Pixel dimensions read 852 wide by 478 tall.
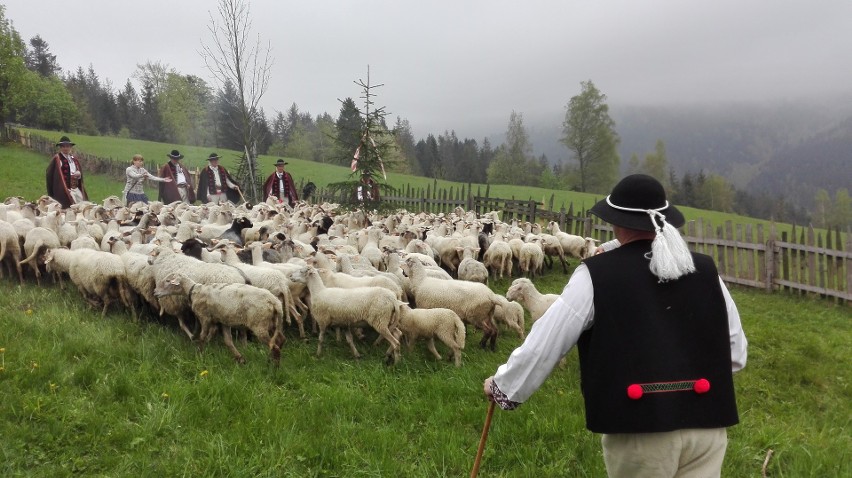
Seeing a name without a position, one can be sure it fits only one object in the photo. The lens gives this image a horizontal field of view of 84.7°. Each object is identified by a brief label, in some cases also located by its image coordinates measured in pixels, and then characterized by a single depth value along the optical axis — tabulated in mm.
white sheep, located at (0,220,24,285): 7688
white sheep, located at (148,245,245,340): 5844
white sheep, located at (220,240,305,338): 6195
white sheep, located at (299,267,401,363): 5695
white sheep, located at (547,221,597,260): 12469
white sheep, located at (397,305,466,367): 5750
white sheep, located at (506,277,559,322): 6648
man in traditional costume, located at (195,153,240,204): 16781
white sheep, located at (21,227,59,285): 7777
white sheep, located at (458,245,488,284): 8688
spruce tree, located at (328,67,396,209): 12753
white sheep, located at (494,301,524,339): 6742
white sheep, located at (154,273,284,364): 5312
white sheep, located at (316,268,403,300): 6672
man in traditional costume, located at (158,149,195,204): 16375
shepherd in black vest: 2109
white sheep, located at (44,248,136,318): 6504
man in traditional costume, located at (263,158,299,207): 18938
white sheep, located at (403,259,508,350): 6430
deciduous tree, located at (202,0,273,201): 19750
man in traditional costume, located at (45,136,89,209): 13258
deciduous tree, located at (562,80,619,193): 54156
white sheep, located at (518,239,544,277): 10829
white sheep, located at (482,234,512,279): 10359
